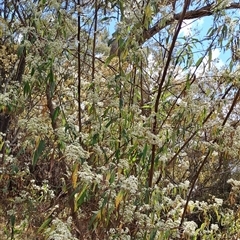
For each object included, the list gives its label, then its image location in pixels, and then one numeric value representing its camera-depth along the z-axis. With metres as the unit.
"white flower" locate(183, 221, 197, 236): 1.97
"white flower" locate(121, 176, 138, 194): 1.66
